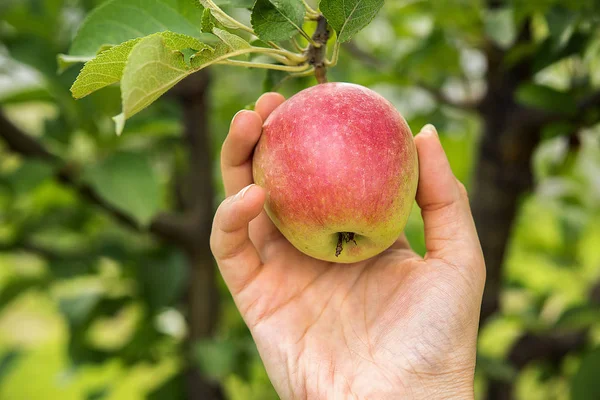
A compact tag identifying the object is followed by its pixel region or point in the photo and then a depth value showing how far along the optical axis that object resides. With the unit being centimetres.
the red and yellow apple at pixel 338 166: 38
